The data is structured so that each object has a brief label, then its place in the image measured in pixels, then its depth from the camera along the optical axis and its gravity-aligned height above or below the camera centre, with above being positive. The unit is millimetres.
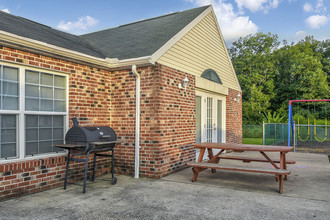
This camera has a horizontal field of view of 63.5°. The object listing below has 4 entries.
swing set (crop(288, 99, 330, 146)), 12623 -1105
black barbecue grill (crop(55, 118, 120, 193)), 5039 -510
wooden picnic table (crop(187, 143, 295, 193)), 4953 -1006
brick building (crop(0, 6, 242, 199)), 4766 +476
